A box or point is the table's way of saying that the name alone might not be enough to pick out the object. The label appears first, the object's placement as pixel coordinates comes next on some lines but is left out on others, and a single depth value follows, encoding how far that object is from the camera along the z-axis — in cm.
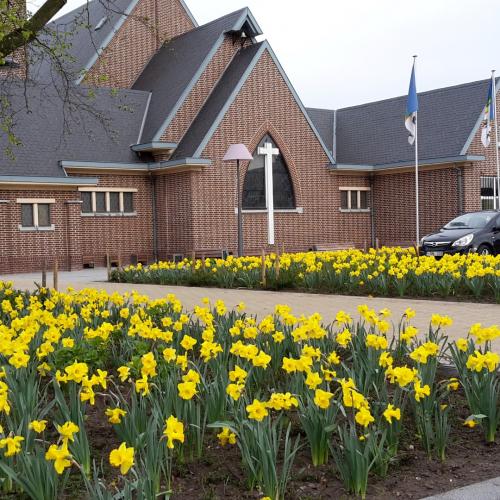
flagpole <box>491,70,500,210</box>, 2848
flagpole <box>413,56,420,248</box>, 2734
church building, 2522
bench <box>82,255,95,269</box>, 2587
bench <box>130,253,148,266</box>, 2706
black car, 1914
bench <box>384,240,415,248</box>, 3049
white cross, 2822
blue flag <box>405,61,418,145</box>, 2728
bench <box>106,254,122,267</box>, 2666
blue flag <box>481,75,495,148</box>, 2813
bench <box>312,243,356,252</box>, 3012
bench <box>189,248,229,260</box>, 2617
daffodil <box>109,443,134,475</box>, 288
